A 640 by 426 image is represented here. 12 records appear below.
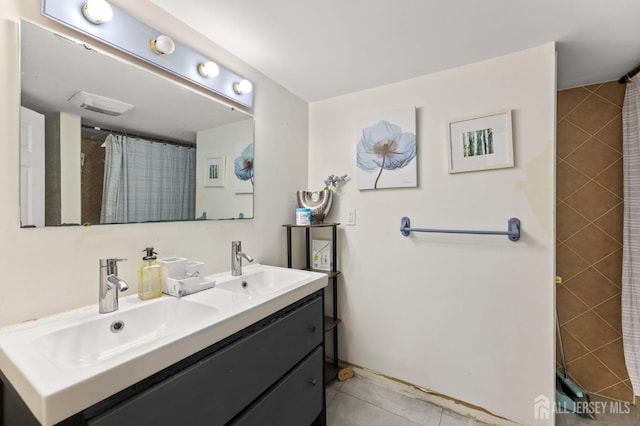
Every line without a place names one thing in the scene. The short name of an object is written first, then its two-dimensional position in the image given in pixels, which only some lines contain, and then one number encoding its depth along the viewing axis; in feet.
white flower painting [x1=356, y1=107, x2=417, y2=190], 6.04
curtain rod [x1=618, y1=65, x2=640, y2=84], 5.52
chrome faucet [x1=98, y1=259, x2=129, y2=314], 3.20
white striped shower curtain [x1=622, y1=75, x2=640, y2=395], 5.37
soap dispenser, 3.66
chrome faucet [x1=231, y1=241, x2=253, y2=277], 4.96
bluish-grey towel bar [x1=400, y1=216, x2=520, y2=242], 5.00
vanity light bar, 3.22
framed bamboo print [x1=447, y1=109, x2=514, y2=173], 5.13
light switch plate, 6.80
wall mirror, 3.04
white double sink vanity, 2.00
